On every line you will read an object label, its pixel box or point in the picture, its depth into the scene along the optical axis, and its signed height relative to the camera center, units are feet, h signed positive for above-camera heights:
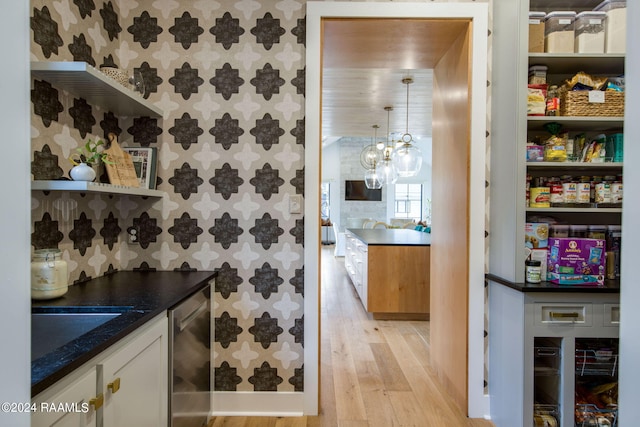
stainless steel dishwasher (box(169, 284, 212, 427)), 4.98 -2.46
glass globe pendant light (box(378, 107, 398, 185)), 18.88 +2.39
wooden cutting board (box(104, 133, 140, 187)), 5.60 +0.68
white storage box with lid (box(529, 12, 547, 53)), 6.18 +3.20
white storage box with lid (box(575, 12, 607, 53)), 6.08 +3.16
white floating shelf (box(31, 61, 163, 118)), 4.57 +1.83
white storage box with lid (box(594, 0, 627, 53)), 5.98 +3.21
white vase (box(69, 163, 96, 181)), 4.72 +0.47
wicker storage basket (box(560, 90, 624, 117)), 6.07 +1.88
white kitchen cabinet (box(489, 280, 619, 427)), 5.74 -2.33
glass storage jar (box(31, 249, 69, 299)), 4.48 -0.87
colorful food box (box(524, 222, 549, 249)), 6.12 -0.42
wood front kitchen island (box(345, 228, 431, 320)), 12.77 -2.47
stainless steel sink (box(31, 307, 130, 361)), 3.34 -1.31
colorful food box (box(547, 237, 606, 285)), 5.88 -0.84
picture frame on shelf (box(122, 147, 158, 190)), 6.59 +0.85
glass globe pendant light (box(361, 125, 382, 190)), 20.68 +2.99
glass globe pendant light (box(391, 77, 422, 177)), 15.35 +2.26
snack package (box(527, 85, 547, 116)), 6.14 +1.96
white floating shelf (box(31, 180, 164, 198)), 4.48 +0.28
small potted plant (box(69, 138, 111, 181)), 4.74 +0.70
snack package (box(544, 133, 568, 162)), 6.14 +1.10
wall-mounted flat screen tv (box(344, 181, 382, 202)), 38.68 +2.07
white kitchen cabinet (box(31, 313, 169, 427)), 2.87 -1.78
